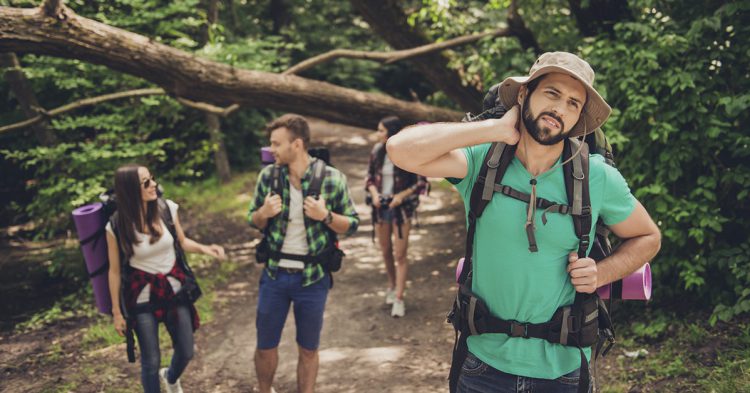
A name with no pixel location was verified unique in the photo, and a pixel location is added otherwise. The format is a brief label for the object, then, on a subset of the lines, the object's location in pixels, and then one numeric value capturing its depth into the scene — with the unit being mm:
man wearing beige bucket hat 2312
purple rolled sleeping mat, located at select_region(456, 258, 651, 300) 2576
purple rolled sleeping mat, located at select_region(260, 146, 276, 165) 4363
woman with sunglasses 3934
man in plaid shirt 4117
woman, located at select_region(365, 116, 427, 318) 6262
